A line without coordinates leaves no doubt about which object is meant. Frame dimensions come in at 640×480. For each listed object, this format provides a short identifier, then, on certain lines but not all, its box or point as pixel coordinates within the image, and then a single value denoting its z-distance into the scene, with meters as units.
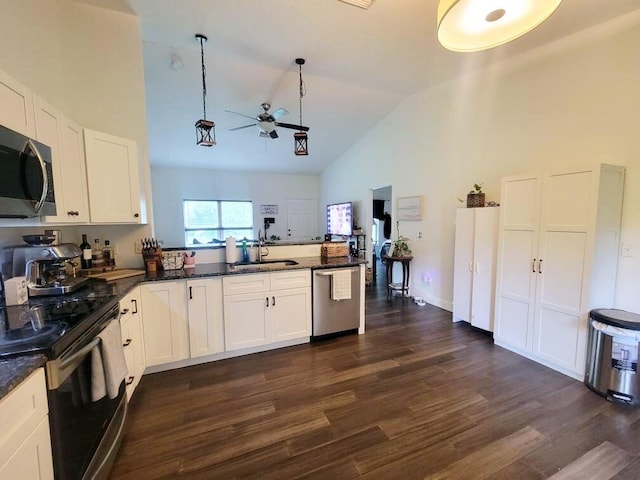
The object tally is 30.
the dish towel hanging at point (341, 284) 3.24
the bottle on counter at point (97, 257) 2.68
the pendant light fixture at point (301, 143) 3.32
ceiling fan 3.78
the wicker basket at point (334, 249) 3.70
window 7.61
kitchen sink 3.11
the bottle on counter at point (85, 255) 2.58
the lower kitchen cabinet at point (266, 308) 2.87
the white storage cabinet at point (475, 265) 3.37
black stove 1.18
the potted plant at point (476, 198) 3.59
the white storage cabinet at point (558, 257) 2.45
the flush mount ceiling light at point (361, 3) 2.48
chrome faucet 3.49
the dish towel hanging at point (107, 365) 1.48
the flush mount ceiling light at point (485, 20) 1.29
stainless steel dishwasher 3.24
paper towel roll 3.28
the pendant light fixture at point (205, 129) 2.83
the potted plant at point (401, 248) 4.98
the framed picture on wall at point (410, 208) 4.81
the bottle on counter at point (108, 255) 2.75
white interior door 8.54
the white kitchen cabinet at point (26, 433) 0.90
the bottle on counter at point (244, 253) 3.41
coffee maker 1.88
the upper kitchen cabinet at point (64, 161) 1.82
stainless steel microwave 1.39
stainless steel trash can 2.20
